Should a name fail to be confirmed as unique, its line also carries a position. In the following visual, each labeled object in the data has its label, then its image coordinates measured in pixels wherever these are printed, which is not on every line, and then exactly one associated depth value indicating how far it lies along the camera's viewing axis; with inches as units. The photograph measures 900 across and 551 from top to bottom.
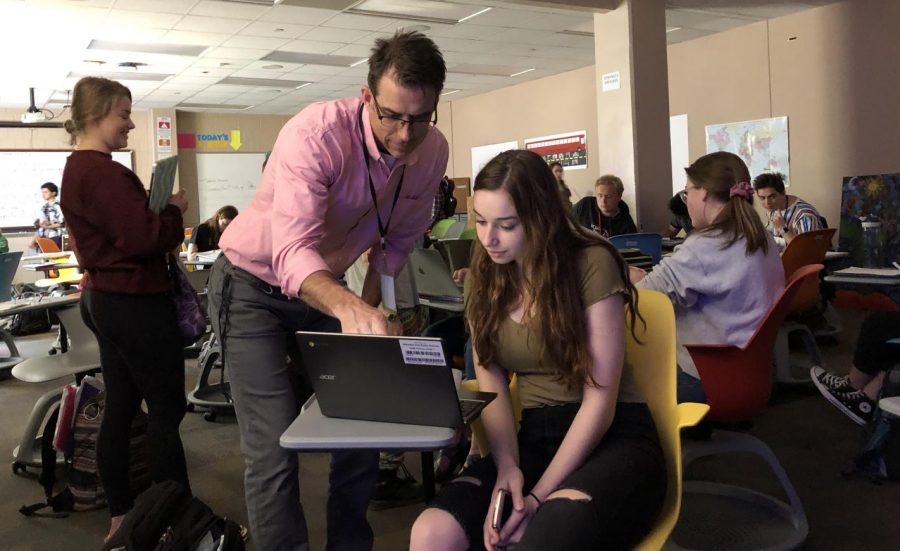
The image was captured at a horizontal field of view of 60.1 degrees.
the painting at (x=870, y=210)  251.0
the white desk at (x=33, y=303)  144.3
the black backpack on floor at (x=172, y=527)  71.3
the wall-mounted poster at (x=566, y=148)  393.7
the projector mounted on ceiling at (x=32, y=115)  414.9
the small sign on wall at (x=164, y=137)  493.4
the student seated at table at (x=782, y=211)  202.2
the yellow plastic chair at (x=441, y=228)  261.7
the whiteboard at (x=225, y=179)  517.0
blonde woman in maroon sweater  87.3
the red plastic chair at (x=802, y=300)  157.8
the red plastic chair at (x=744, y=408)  87.4
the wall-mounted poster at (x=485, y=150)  450.9
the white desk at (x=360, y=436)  47.3
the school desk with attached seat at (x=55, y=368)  130.0
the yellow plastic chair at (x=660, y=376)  64.4
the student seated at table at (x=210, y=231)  246.4
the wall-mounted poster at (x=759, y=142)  304.8
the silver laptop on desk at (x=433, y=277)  147.3
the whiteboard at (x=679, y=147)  339.0
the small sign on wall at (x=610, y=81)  263.4
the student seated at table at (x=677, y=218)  237.6
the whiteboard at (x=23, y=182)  461.4
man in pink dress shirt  61.6
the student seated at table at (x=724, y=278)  97.0
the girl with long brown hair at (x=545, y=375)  57.3
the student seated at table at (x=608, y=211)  224.8
